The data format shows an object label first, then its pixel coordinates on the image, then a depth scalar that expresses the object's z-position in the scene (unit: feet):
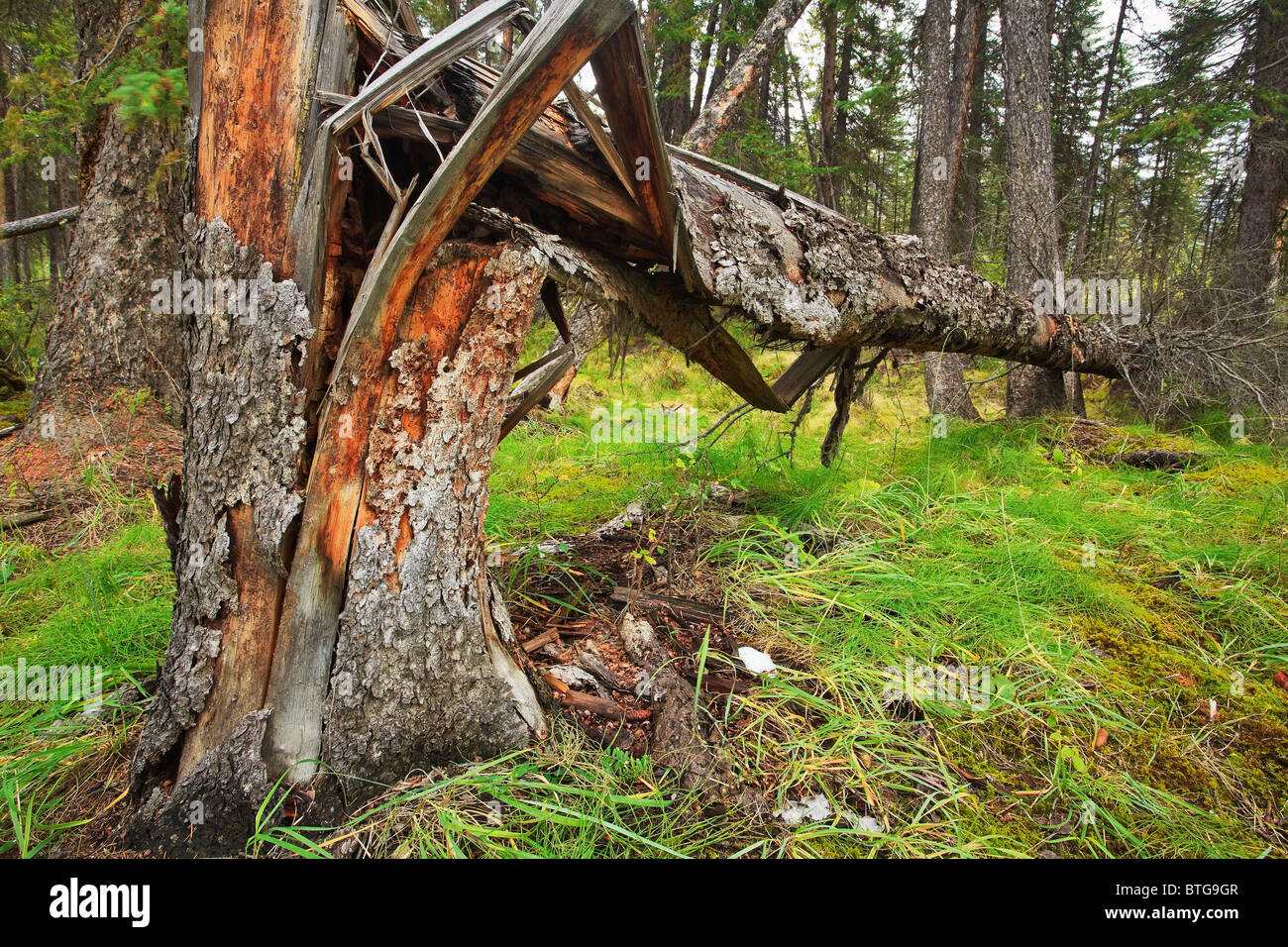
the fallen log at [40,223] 13.50
